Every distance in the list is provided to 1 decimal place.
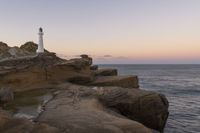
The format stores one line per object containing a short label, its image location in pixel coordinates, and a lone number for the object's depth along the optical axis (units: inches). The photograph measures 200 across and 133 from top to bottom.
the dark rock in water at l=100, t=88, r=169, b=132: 326.3
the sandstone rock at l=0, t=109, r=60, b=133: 183.4
